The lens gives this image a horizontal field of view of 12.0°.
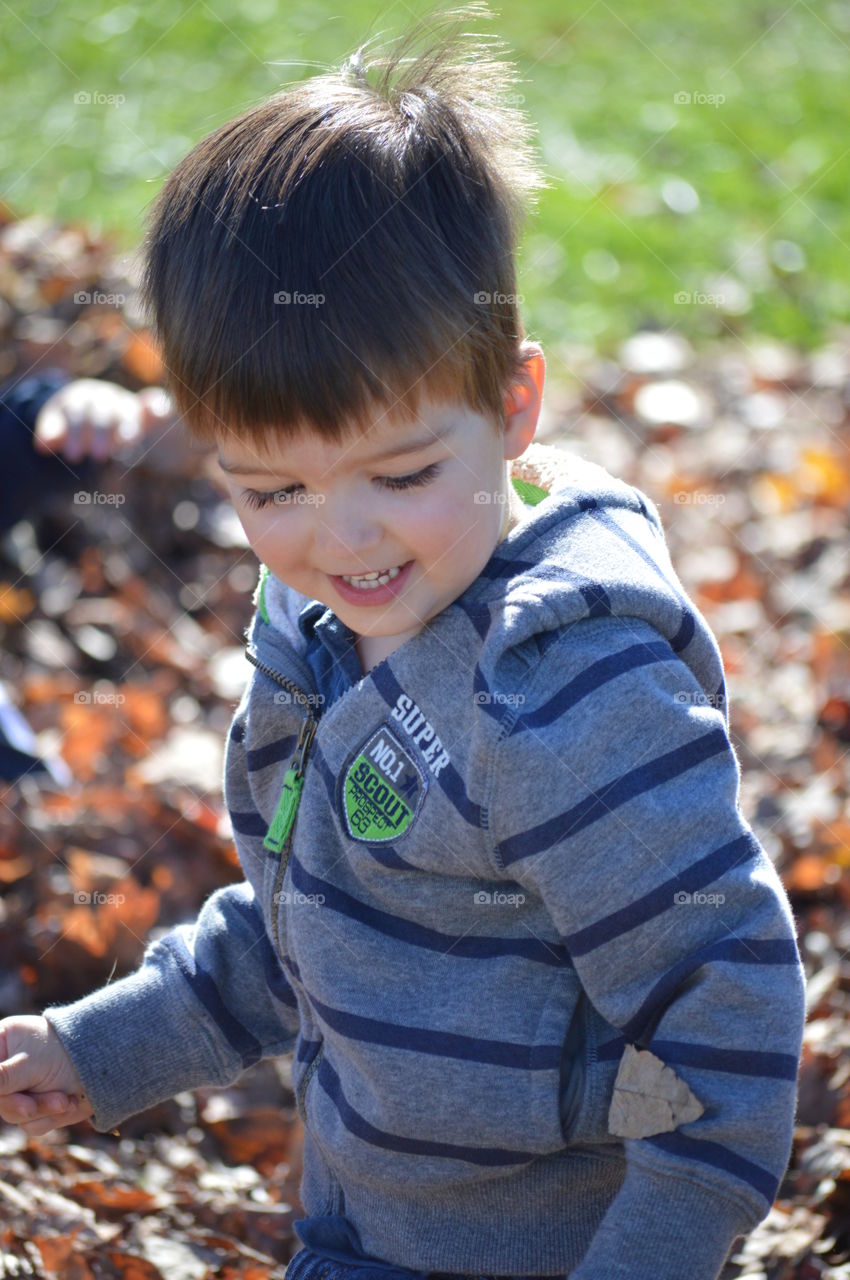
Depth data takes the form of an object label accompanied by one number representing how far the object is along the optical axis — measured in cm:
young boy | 142
